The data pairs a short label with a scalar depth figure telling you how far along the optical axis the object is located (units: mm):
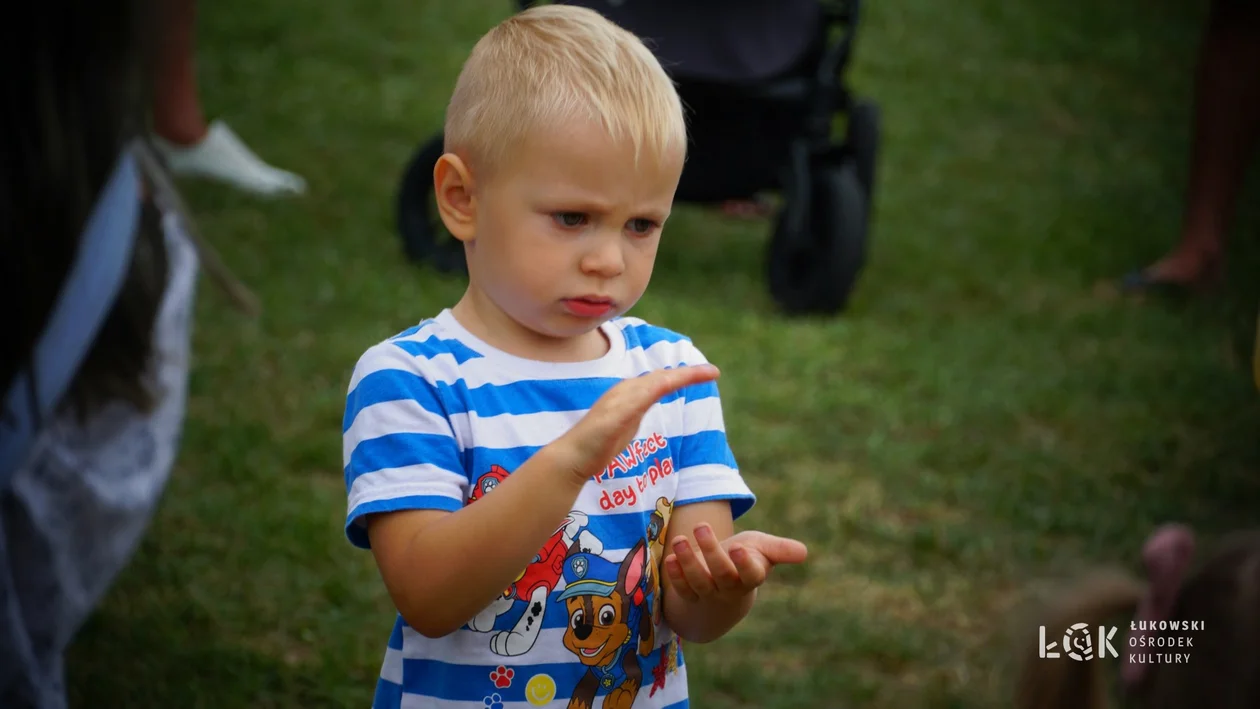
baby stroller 4492
